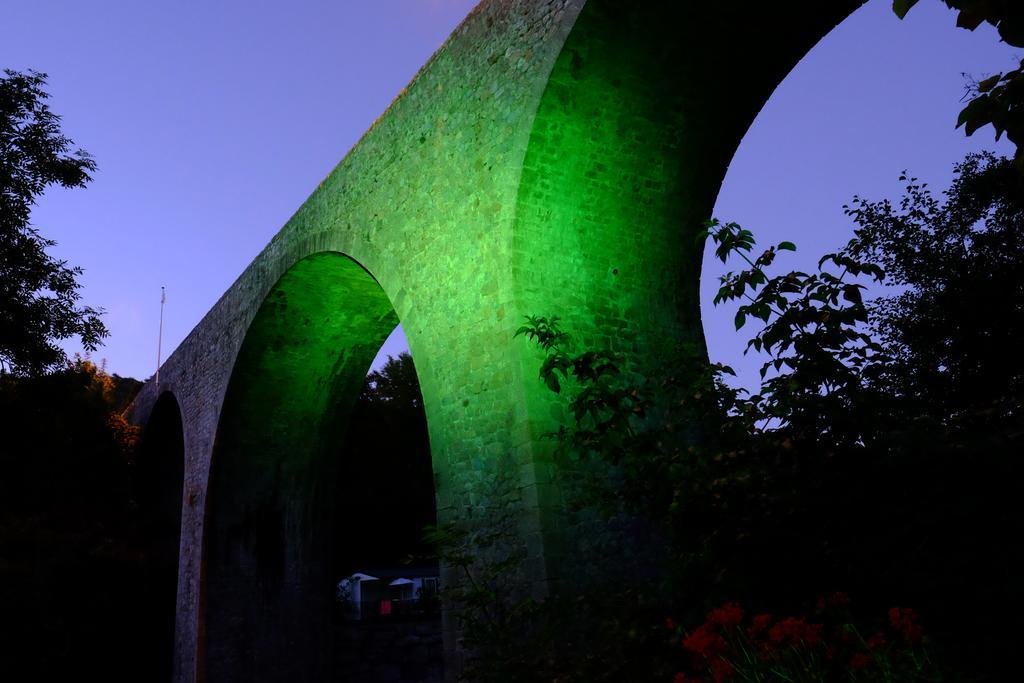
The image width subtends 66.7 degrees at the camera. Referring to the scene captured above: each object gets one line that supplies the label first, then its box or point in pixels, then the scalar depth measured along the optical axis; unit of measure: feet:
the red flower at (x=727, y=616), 8.61
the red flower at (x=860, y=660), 7.63
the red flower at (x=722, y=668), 8.45
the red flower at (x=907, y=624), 7.77
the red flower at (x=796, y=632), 8.05
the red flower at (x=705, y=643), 8.35
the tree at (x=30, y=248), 37.17
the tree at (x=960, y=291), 37.70
